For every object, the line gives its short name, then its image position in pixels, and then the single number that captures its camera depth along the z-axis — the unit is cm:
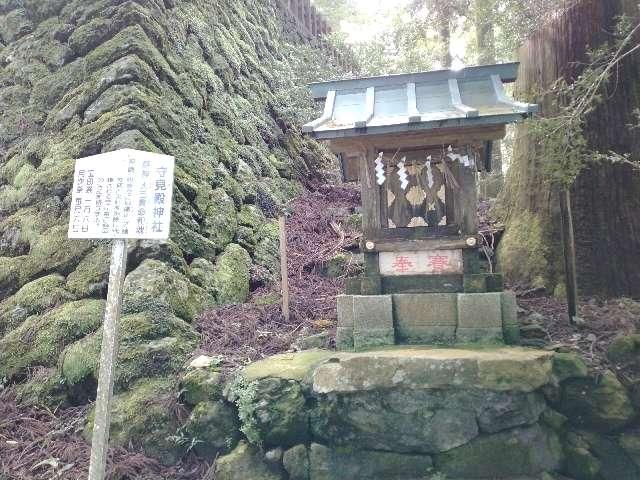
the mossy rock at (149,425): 413
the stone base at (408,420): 385
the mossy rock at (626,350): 416
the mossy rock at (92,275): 525
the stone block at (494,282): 471
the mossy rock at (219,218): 648
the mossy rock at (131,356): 460
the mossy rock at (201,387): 424
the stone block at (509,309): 461
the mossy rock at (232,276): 607
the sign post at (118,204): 352
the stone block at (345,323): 484
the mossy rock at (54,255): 557
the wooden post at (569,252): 496
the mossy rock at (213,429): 410
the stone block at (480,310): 459
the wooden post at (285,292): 565
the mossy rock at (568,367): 404
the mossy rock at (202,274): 582
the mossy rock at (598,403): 393
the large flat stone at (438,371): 387
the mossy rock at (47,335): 489
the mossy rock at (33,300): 528
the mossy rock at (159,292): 500
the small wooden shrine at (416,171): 468
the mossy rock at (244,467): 390
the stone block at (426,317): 471
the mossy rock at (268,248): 706
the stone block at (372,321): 475
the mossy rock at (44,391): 459
